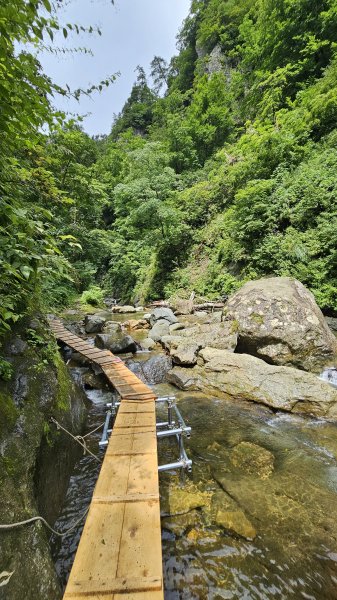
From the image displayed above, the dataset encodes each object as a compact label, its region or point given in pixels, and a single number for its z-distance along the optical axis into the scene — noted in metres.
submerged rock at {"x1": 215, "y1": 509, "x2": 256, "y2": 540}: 2.80
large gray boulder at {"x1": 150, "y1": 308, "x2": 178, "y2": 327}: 11.48
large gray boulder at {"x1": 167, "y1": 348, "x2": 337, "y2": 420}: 5.29
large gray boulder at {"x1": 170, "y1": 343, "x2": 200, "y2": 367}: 7.04
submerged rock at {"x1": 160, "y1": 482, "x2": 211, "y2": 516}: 3.11
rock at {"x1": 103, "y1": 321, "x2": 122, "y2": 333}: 11.47
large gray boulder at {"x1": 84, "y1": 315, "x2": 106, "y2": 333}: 11.20
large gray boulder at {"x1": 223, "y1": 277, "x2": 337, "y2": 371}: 6.69
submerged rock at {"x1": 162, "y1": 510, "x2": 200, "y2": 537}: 2.87
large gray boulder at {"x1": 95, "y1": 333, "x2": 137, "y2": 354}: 8.66
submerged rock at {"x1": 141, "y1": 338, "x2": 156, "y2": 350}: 9.16
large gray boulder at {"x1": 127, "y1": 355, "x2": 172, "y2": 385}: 7.00
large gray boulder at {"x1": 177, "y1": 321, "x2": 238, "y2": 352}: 7.85
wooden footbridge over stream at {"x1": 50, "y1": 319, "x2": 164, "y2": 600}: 1.54
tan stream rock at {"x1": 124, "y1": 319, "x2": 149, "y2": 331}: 12.04
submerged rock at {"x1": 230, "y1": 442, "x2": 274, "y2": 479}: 3.67
